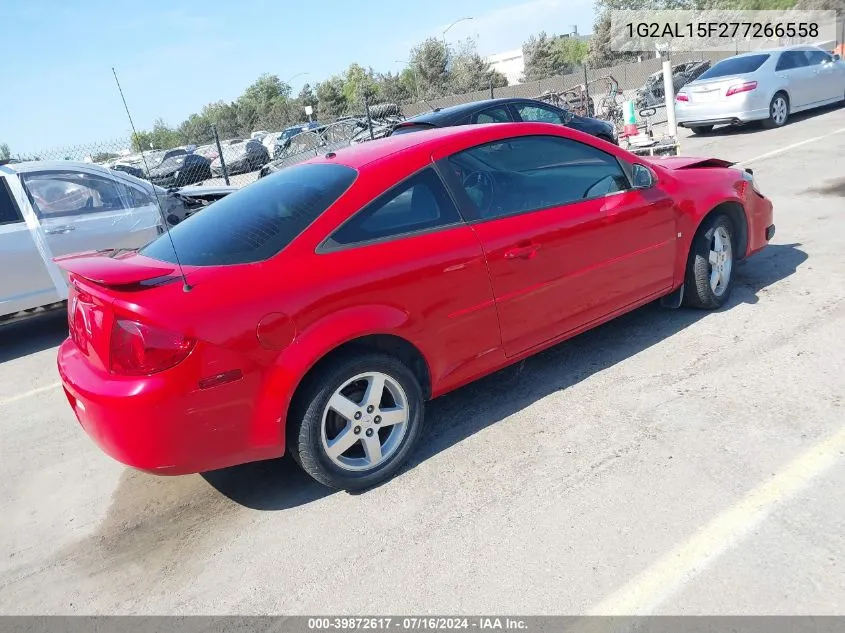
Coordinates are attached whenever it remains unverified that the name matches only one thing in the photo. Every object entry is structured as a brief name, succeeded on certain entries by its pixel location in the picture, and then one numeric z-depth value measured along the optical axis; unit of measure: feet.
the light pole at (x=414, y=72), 173.68
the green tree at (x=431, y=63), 178.29
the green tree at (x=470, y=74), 168.76
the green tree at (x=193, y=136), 60.58
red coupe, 8.99
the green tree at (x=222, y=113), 187.29
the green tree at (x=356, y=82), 219.88
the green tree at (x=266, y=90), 282.15
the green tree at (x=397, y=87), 174.50
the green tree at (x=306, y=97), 204.44
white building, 324.19
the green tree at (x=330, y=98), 190.81
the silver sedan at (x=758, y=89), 42.68
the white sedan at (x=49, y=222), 20.43
